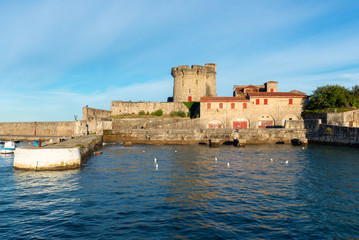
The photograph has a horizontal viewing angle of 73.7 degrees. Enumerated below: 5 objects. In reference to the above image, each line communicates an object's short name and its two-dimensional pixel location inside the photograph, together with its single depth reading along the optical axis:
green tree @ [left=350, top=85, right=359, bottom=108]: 44.38
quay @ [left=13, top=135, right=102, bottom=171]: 17.58
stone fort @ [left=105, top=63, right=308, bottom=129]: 47.88
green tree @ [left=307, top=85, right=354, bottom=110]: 44.53
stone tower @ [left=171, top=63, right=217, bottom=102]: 58.56
